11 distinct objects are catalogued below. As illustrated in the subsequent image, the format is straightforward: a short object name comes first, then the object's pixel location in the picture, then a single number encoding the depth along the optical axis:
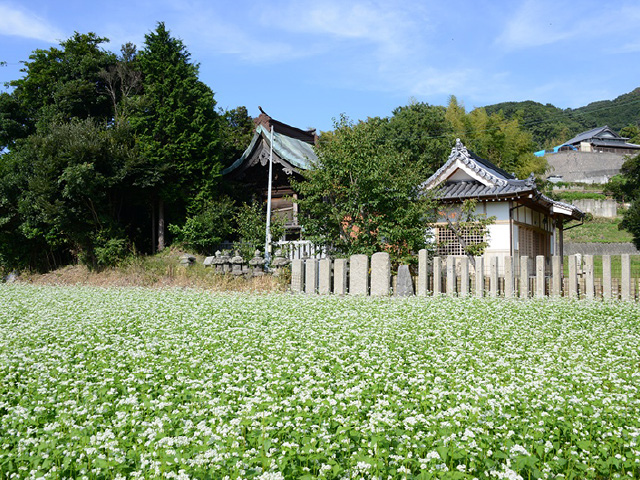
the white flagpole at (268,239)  16.42
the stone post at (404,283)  11.20
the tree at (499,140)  29.20
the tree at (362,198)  13.47
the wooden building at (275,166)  19.08
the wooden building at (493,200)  16.59
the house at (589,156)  62.12
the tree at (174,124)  18.42
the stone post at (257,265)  13.96
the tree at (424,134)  25.47
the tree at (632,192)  22.67
